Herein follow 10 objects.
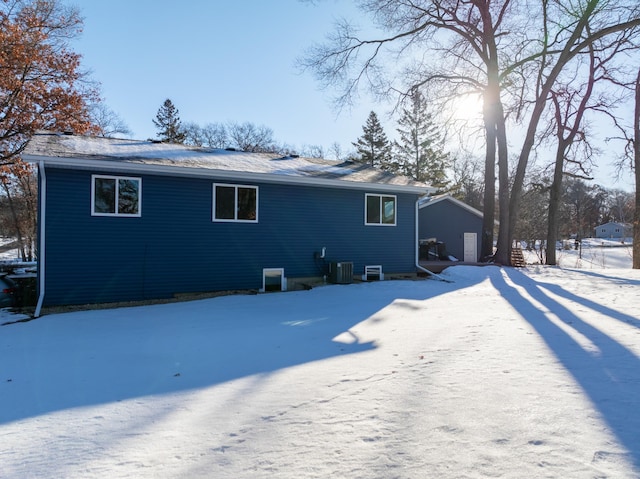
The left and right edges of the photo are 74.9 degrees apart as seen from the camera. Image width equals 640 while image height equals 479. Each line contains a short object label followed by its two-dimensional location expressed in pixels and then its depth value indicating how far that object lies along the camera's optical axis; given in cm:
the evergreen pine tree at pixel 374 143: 3709
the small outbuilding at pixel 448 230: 2070
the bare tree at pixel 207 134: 3953
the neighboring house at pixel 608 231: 7306
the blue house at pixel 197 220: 878
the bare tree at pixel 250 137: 4062
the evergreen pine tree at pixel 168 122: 3678
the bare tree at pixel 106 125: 2295
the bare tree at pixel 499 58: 1731
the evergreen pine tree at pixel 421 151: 3547
